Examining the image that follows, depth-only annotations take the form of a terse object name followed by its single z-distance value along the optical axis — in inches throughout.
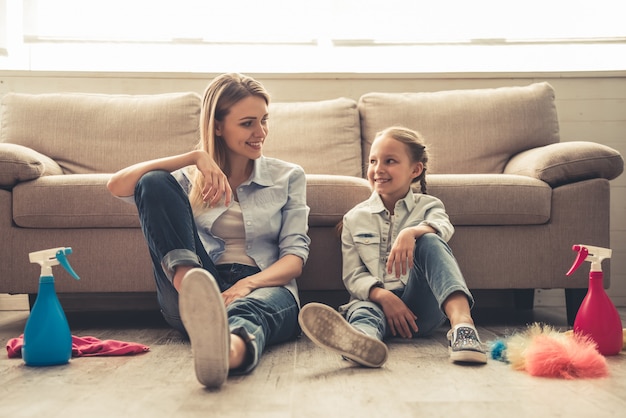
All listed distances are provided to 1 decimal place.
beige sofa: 90.5
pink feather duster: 58.7
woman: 63.6
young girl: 60.9
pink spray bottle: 69.3
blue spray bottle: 64.4
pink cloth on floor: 69.4
